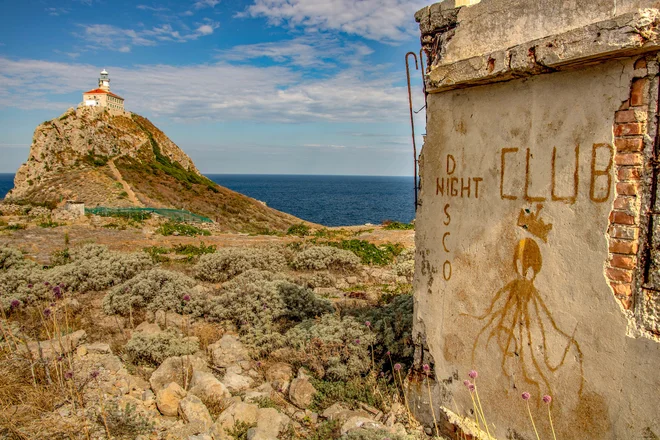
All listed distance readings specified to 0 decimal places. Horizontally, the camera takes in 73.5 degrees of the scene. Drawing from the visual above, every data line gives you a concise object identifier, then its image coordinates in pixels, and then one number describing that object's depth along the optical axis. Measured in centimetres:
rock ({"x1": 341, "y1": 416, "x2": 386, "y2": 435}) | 414
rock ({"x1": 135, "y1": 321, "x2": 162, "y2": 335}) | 620
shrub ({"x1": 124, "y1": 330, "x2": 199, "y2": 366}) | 554
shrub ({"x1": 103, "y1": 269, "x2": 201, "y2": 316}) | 732
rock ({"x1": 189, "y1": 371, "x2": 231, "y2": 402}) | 464
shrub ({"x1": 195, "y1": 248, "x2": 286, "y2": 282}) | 977
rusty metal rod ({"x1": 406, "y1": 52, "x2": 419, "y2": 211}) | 453
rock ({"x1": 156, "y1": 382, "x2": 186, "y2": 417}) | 441
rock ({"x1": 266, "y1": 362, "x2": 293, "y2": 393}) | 520
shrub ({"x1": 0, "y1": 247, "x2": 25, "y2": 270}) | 953
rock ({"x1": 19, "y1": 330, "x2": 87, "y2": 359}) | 531
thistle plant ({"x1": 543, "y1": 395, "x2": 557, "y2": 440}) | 315
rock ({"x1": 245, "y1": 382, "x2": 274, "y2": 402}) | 476
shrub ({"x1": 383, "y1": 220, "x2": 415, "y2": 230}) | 1850
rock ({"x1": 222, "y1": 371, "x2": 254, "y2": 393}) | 507
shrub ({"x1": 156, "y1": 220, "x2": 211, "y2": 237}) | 1611
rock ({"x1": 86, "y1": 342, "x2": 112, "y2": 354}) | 568
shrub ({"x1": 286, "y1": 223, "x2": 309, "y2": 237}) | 1750
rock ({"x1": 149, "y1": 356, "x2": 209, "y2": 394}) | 493
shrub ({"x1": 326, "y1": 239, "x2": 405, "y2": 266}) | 1201
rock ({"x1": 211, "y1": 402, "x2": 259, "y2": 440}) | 413
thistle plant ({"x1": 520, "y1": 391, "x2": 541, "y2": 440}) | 309
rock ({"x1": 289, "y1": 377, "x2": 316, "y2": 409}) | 480
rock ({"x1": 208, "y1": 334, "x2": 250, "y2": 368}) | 575
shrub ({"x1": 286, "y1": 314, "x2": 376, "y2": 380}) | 516
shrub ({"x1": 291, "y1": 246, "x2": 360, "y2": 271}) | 1109
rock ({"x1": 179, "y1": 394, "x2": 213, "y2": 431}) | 421
